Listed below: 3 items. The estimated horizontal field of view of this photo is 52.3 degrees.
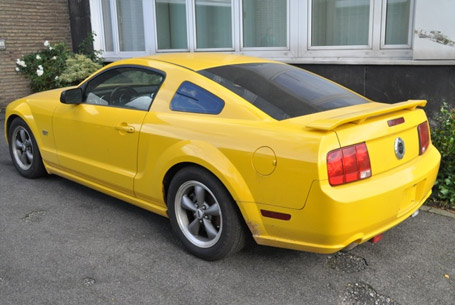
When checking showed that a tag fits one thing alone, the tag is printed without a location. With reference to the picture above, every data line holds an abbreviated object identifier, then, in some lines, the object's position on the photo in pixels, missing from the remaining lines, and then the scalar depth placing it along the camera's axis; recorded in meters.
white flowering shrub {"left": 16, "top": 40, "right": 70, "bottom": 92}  10.52
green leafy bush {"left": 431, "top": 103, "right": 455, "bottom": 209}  4.54
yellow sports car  2.85
